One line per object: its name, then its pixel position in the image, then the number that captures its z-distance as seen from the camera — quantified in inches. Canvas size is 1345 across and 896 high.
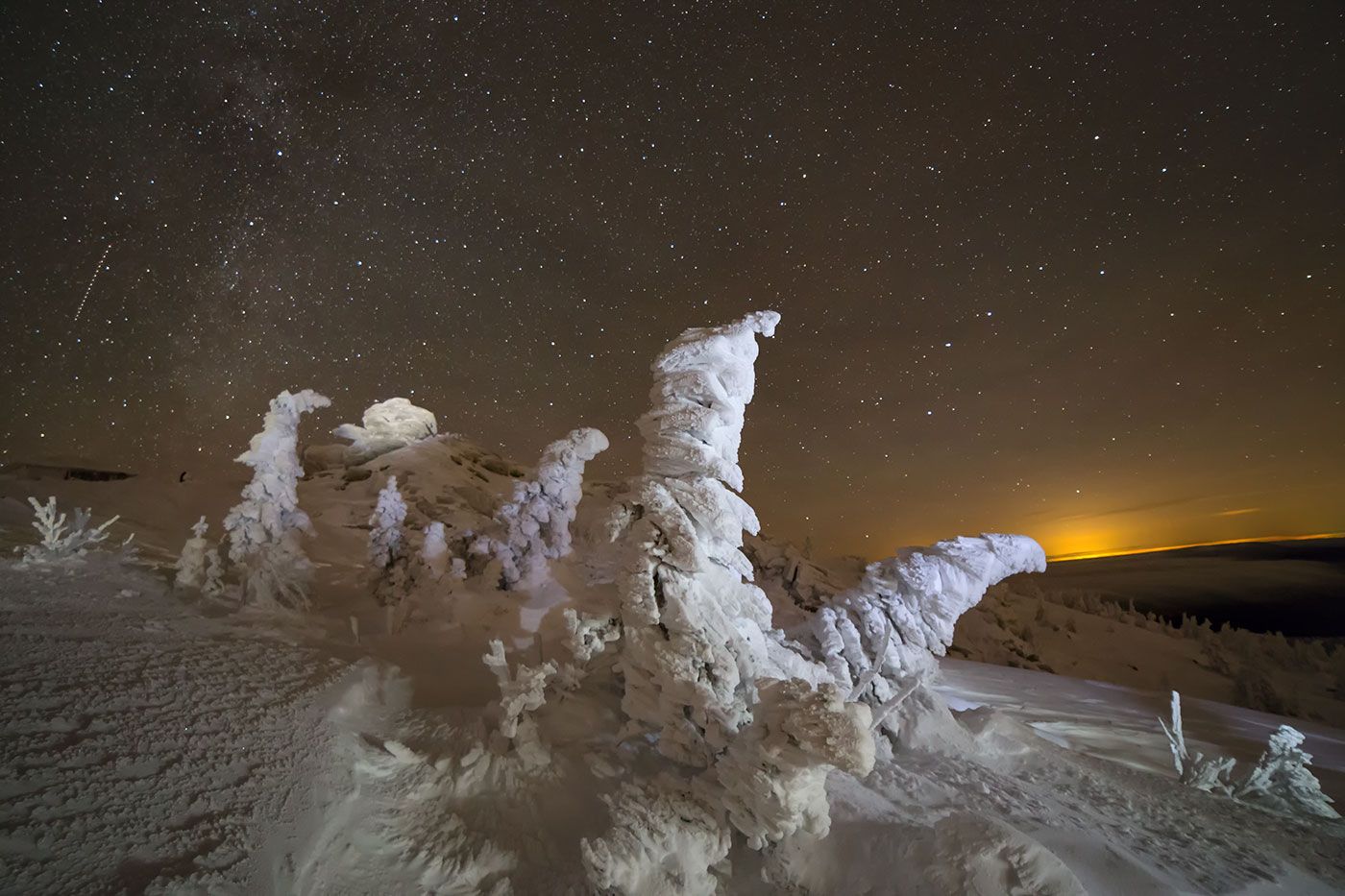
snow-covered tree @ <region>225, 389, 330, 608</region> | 419.8
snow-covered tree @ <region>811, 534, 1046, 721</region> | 376.5
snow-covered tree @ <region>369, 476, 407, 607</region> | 495.5
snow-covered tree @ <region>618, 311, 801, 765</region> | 254.4
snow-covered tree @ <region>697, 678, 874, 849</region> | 185.9
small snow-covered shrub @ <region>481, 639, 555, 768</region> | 253.9
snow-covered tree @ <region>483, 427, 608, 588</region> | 565.9
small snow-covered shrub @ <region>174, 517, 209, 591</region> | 400.2
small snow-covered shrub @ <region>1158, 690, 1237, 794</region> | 324.2
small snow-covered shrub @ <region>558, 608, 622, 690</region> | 303.0
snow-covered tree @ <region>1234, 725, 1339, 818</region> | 303.7
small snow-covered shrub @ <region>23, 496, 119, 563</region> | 382.6
